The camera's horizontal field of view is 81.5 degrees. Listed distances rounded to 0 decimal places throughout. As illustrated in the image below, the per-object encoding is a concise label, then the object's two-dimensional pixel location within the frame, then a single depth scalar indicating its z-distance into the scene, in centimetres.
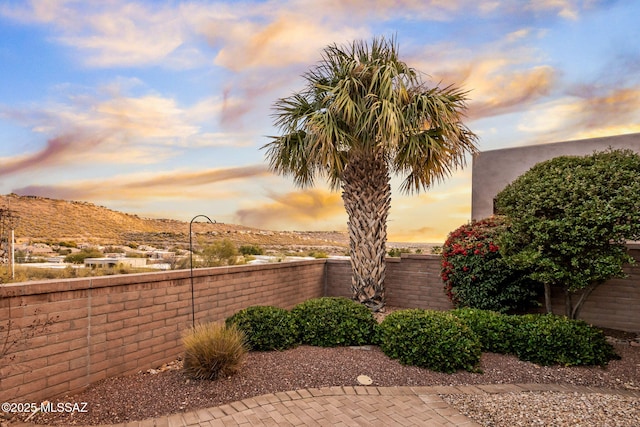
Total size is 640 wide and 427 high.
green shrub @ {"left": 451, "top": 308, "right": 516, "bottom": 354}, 531
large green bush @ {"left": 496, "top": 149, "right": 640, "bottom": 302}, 536
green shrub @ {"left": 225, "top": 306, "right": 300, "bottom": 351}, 505
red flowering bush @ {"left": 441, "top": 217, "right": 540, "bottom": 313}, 723
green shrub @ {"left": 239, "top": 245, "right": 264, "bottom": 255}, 1469
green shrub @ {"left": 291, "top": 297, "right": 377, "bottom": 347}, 539
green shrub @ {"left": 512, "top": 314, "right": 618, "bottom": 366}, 501
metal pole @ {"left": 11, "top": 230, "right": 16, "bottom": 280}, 526
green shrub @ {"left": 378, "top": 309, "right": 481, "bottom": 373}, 459
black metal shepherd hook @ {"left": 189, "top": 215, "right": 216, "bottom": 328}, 558
